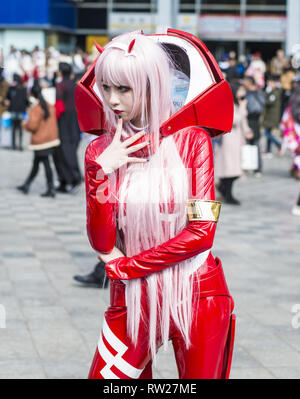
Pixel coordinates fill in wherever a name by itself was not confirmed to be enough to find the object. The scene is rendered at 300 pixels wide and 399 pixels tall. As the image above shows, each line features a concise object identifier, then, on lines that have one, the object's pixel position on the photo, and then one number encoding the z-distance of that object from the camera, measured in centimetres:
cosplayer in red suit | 249
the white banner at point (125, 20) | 3816
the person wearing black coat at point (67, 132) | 1180
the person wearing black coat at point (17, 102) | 1822
